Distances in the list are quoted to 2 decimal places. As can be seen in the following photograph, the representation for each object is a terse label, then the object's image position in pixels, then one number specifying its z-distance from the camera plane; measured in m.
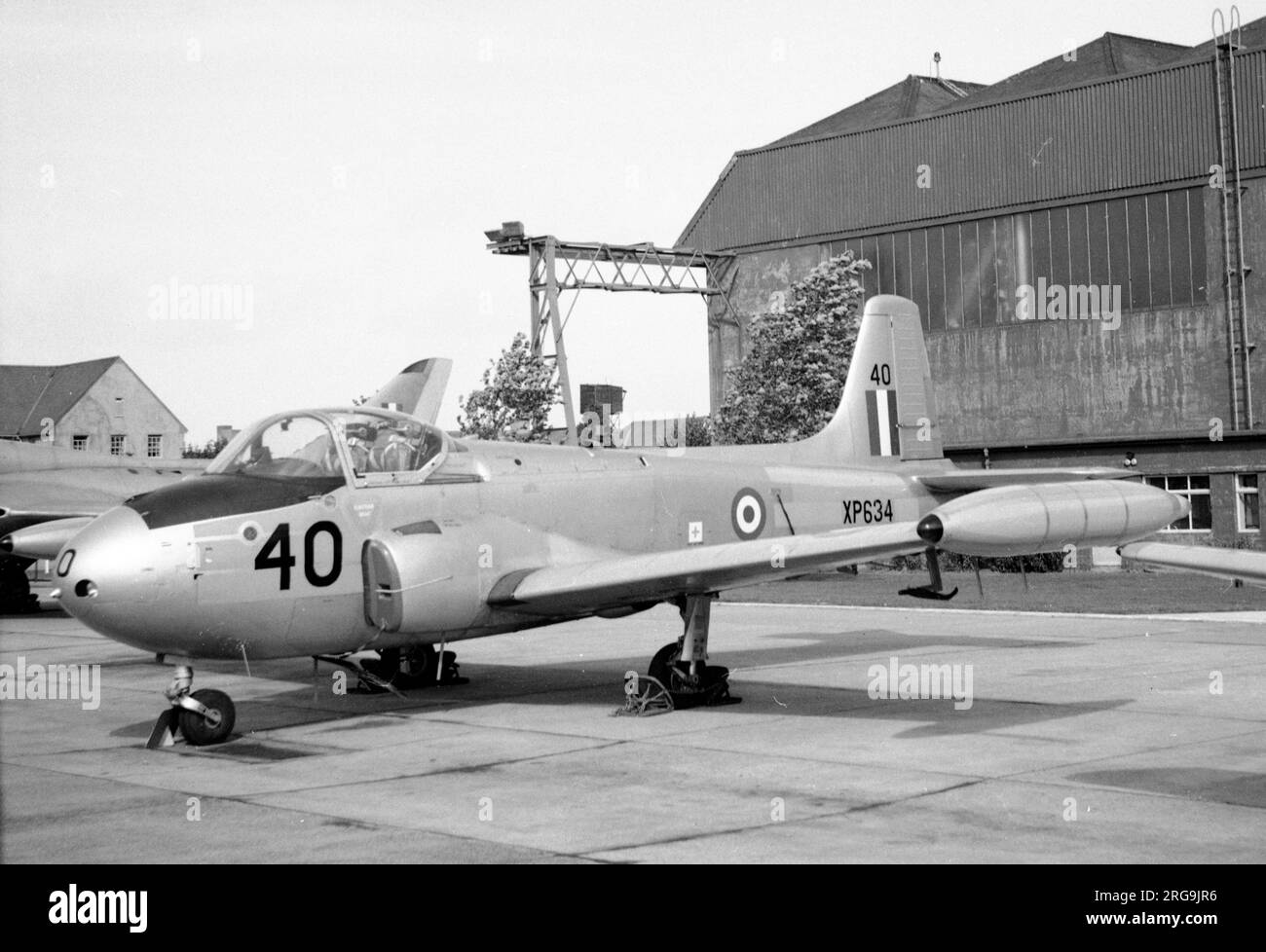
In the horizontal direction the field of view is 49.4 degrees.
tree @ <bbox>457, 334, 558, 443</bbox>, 53.38
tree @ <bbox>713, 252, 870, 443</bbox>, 50.75
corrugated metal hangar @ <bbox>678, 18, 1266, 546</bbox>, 50.66
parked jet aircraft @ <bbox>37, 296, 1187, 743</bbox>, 10.52
